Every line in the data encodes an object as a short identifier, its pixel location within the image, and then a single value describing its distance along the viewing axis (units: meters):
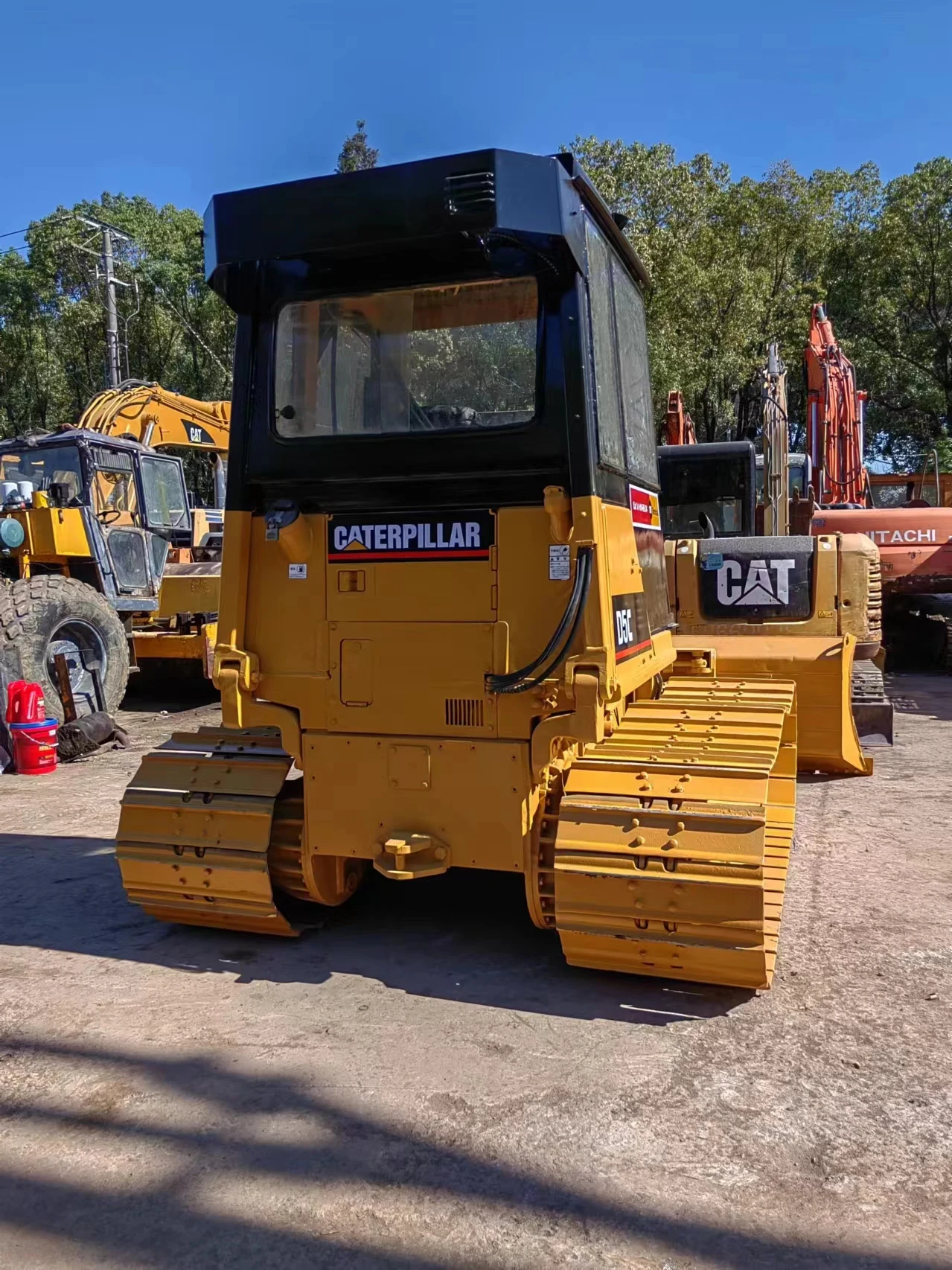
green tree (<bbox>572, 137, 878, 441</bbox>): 20.00
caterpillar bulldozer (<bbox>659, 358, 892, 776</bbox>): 6.80
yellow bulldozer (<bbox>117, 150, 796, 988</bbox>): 3.70
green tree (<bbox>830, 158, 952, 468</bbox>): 26.33
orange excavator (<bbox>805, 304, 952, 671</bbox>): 12.43
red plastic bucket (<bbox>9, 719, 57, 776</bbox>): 8.21
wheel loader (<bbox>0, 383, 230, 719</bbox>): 9.51
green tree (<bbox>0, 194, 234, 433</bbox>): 32.06
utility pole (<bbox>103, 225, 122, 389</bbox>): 25.61
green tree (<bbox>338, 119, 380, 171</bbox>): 31.16
